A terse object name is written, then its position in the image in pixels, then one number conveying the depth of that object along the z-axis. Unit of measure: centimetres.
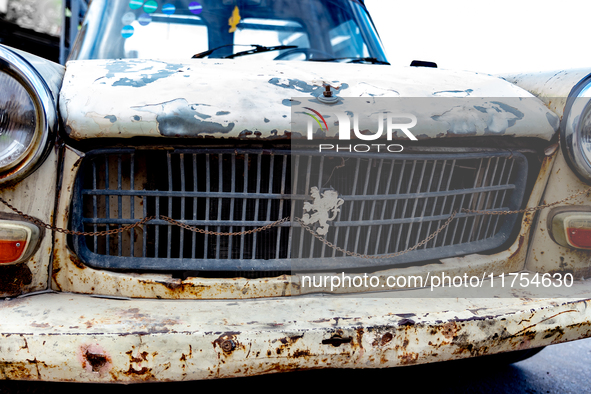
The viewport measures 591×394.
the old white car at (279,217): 128
